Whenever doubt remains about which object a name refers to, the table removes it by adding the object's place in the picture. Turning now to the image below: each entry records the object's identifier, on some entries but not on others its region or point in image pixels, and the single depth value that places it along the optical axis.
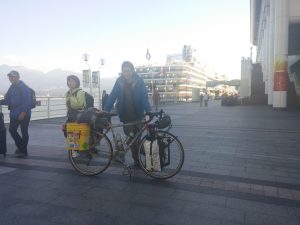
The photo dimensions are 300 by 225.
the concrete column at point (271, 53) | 24.79
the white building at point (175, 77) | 100.12
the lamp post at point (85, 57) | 21.99
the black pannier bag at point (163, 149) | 4.73
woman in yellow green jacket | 5.99
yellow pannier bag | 4.85
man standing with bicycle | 5.23
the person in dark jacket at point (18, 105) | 6.38
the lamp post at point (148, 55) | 35.71
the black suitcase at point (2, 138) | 6.43
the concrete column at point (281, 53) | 22.31
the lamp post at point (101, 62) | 23.92
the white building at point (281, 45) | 22.28
